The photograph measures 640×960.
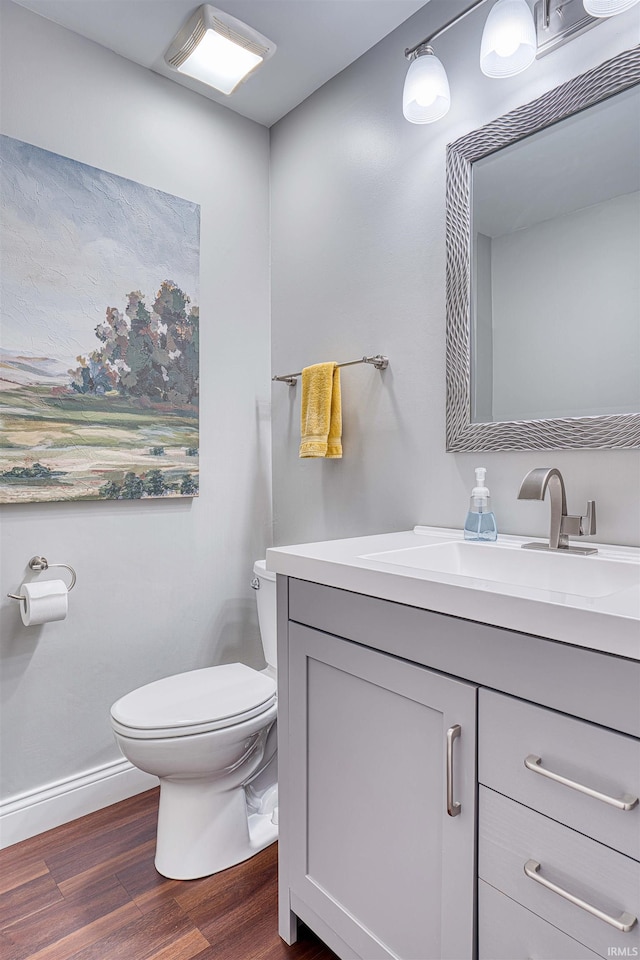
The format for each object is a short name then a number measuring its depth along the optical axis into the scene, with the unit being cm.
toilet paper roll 157
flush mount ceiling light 166
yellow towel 185
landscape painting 164
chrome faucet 122
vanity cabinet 73
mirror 123
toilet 140
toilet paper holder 168
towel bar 175
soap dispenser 139
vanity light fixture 127
